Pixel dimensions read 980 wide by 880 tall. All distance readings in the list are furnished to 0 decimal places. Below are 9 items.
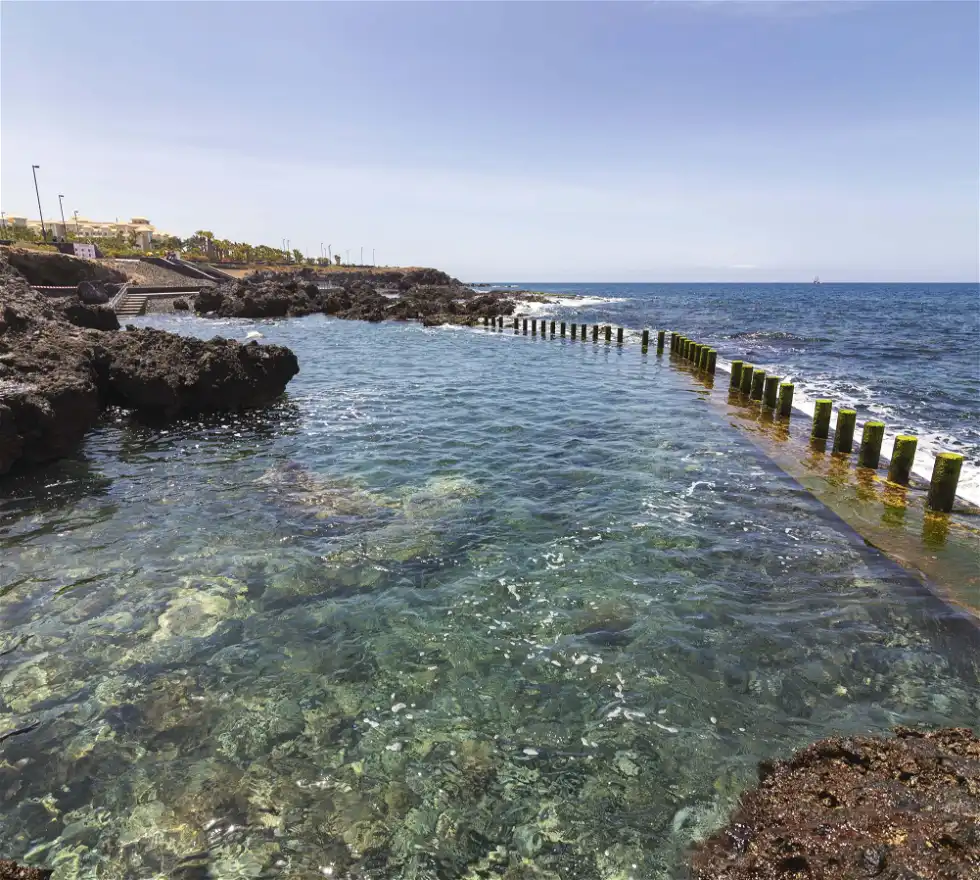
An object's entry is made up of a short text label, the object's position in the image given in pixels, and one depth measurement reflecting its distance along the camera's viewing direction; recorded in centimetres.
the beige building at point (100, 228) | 9401
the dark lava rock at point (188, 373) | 1695
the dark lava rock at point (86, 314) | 2818
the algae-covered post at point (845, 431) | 1449
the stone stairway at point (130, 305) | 5222
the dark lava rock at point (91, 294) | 4909
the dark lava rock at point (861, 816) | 337
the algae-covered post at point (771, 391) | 1936
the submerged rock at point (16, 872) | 354
